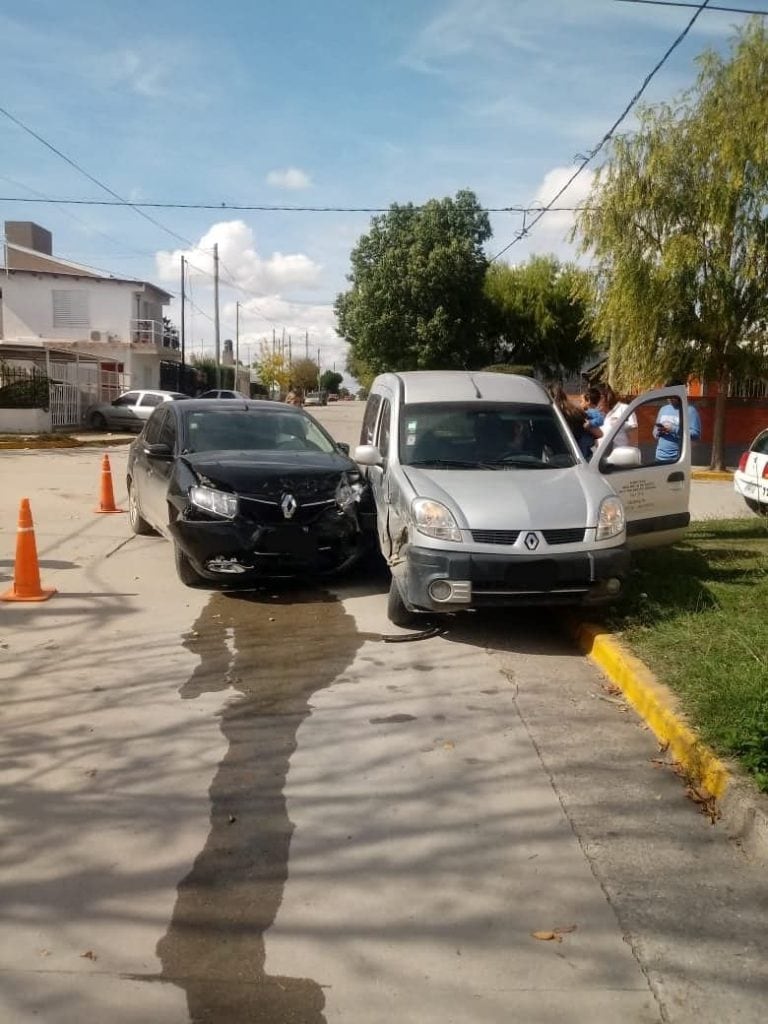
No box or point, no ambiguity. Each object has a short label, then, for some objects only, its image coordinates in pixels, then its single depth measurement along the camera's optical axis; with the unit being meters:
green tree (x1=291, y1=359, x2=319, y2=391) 119.69
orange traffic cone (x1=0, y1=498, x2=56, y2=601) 8.09
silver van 6.62
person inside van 7.96
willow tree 20.88
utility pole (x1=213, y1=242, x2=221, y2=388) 53.31
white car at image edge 12.95
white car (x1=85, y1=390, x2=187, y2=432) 33.28
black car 7.89
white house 46.38
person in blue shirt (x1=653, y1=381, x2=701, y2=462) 9.33
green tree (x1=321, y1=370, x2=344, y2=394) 160.00
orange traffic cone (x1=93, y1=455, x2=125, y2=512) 13.32
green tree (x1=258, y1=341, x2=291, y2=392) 106.09
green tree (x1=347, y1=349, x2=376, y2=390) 46.43
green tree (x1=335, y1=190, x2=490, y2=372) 40.25
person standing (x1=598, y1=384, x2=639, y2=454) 8.98
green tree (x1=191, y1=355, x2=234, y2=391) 64.69
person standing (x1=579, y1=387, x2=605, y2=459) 10.41
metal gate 30.66
